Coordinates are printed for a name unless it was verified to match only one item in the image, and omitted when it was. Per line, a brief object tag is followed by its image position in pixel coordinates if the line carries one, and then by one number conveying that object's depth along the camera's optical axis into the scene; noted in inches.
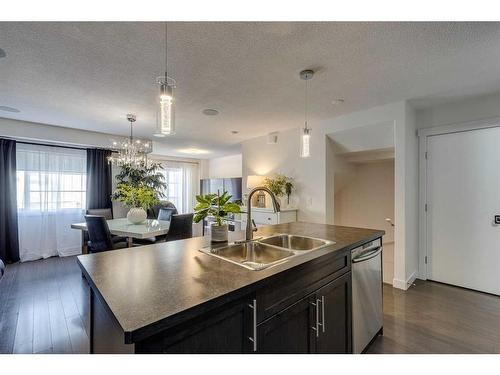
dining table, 117.6
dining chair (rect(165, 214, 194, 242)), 123.5
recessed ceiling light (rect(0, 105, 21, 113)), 126.3
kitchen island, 31.0
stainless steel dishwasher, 65.6
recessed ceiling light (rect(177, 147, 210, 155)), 247.5
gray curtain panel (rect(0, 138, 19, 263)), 158.2
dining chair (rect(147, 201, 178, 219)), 221.8
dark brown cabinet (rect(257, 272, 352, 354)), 43.7
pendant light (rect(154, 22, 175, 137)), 53.2
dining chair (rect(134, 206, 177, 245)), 183.7
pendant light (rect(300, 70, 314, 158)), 86.7
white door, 110.0
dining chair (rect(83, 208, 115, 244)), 170.1
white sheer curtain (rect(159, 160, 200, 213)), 296.5
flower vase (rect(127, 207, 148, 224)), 141.9
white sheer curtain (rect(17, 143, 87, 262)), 169.3
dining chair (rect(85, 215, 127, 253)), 116.0
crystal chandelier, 157.2
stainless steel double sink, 61.0
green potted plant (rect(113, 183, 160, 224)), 142.4
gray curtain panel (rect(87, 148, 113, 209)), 192.4
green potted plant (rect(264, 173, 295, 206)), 164.2
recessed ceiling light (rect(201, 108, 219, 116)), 129.9
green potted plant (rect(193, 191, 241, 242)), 65.9
